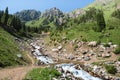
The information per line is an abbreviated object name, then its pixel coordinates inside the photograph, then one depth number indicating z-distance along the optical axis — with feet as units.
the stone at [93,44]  100.75
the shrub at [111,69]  69.48
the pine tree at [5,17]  188.16
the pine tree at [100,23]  122.56
